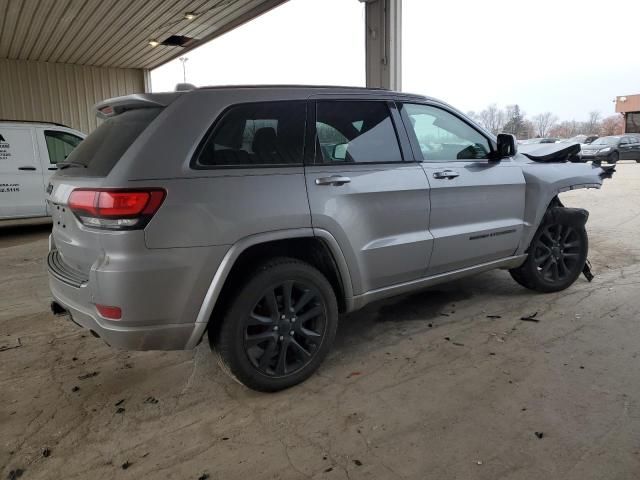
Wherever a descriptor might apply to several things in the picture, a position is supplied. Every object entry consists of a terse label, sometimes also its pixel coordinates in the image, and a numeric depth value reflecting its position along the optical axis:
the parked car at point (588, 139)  26.10
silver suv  2.37
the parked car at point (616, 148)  21.72
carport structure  7.14
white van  7.82
